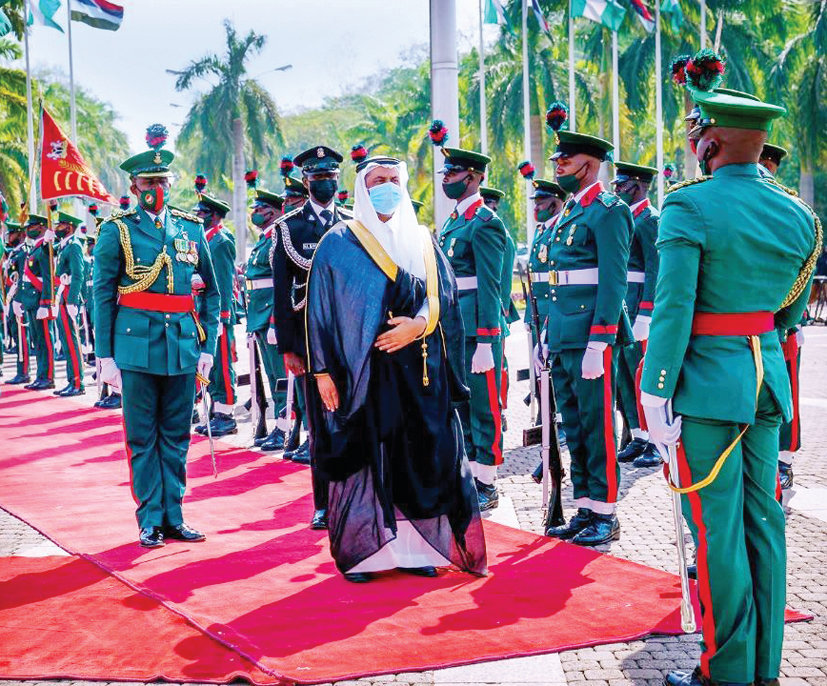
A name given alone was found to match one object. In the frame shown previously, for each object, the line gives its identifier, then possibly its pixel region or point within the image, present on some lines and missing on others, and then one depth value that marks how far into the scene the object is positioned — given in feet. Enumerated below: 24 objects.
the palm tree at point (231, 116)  161.58
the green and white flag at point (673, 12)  88.99
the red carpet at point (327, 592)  15.07
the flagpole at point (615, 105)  87.51
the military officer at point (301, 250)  21.94
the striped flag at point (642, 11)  85.71
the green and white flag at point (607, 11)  81.87
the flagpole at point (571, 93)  82.79
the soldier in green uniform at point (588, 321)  20.51
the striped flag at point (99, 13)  76.59
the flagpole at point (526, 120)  84.99
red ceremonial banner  56.75
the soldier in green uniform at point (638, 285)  28.12
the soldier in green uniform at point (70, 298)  46.29
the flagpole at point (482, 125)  81.66
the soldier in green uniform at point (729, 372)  12.78
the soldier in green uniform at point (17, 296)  52.21
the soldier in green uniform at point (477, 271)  24.12
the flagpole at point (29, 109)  85.30
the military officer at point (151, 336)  21.04
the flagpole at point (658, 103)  87.45
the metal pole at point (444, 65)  36.70
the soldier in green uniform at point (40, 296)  47.98
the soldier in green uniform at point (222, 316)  34.60
